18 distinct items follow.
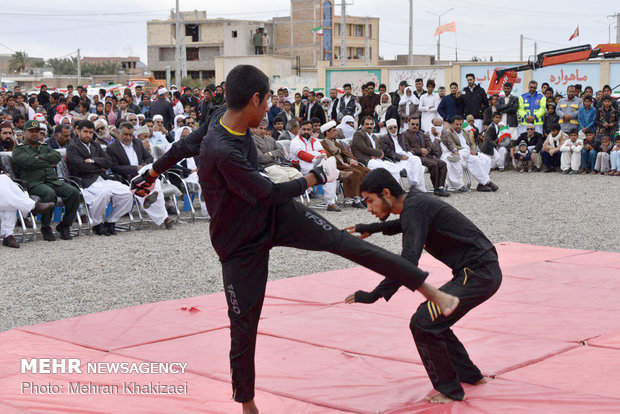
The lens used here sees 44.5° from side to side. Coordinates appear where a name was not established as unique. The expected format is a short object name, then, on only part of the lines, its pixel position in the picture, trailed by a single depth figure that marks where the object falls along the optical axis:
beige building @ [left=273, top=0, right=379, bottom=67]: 74.69
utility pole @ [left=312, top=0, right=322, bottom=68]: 74.38
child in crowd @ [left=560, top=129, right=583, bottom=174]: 17.80
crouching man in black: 3.82
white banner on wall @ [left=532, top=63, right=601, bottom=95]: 22.61
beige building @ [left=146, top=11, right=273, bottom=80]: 75.81
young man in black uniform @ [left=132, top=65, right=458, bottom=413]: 3.40
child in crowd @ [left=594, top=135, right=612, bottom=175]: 17.48
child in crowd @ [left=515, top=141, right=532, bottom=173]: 18.65
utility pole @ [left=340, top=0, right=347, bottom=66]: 44.75
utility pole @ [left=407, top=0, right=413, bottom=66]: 42.91
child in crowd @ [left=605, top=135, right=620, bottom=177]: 17.27
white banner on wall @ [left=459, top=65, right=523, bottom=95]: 24.30
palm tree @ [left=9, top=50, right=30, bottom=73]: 82.56
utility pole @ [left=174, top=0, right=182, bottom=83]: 47.12
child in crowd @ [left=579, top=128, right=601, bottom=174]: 17.64
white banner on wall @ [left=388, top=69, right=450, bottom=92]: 26.47
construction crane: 16.84
